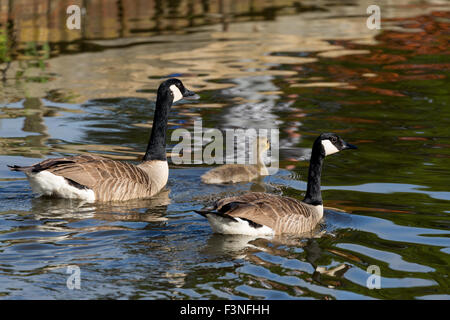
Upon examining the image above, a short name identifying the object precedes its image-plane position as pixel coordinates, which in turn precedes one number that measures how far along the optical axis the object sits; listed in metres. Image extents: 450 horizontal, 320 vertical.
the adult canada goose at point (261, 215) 8.98
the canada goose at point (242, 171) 11.84
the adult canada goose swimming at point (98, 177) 10.29
